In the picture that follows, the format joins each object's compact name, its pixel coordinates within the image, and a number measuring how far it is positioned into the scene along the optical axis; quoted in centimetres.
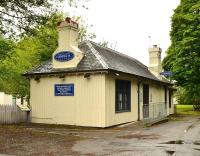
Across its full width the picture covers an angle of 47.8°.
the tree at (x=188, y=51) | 2163
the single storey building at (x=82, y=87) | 1280
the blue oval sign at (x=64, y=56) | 1351
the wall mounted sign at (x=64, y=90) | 1338
